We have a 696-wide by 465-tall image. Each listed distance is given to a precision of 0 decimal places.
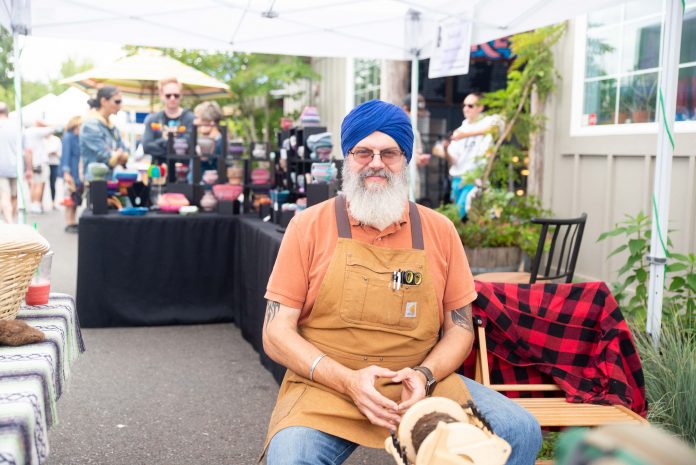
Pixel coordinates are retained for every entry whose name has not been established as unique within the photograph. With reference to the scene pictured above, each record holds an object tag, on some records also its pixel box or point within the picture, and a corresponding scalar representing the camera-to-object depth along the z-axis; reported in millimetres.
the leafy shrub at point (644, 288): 3707
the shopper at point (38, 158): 11438
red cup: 2334
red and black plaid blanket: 2623
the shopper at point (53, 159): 14906
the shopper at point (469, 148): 6707
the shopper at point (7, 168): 8180
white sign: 4777
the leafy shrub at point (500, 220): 5738
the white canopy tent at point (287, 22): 4688
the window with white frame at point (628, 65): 4918
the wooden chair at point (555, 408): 2354
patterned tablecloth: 1360
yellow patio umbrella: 10016
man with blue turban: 2064
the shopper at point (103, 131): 7875
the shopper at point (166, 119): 6867
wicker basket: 1841
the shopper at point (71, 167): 11125
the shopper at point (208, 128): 6289
